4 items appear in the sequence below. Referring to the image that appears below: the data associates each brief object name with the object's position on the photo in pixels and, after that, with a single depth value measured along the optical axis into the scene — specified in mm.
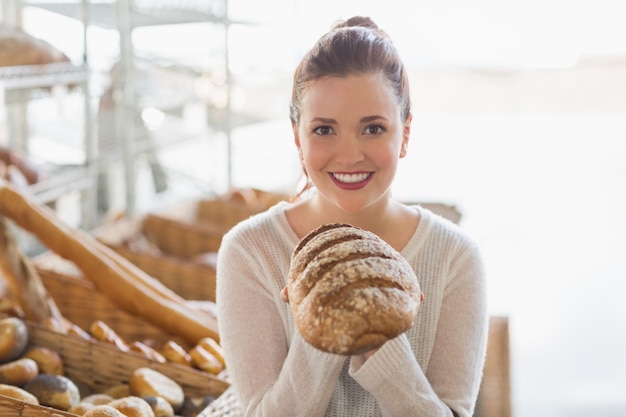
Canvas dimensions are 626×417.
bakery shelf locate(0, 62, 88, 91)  2133
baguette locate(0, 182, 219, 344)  1868
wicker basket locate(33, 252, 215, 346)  2012
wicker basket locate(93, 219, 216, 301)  2318
